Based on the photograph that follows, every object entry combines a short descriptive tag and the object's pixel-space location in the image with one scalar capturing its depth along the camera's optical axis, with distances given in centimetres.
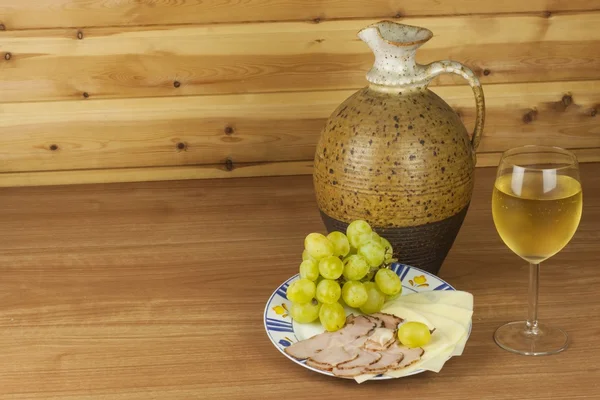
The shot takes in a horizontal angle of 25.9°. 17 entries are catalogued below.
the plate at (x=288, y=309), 123
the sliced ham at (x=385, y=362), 118
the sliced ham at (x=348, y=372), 117
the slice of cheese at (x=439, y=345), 118
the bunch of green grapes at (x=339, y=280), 124
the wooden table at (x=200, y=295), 120
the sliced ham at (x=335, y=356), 119
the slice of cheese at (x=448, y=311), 123
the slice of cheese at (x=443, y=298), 125
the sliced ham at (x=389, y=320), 123
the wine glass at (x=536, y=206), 118
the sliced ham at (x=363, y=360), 118
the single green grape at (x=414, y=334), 119
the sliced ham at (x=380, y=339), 120
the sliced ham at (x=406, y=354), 118
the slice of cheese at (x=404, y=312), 123
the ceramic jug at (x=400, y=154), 131
